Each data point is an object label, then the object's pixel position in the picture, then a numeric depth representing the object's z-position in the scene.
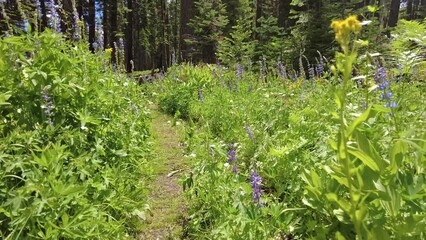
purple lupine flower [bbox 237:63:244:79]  5.74
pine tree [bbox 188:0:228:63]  10.27
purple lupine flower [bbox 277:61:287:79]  4.70
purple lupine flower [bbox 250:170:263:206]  1.79
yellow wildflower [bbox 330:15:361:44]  1.00
